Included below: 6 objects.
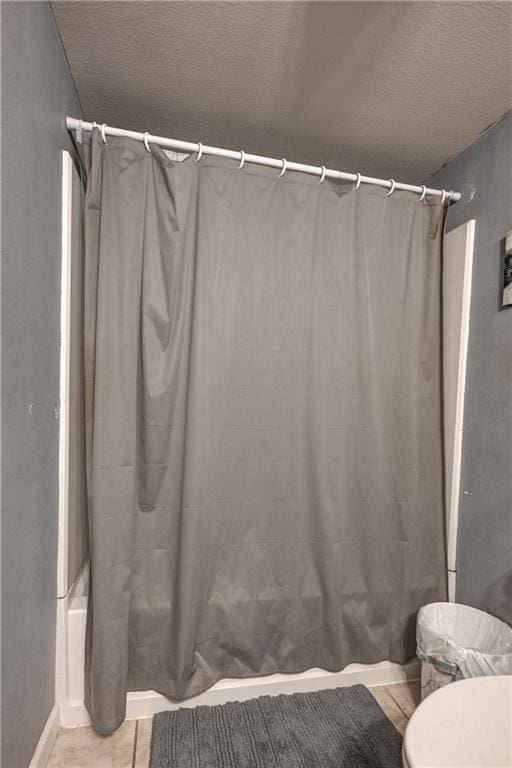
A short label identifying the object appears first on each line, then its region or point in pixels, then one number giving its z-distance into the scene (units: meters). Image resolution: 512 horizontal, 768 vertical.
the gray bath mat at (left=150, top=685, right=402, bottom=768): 1.28
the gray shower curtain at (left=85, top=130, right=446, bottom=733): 1.36
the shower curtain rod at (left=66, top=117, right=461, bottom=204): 1.34
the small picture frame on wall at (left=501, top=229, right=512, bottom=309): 1.43
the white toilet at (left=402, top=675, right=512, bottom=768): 0.79
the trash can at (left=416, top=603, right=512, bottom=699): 1.23
